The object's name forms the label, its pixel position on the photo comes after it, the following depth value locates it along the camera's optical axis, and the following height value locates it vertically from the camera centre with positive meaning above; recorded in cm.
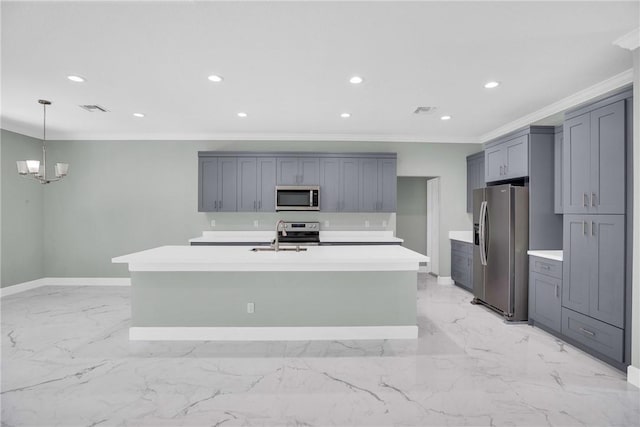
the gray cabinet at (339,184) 506 +47
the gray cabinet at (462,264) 484 -85
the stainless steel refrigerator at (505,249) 364 -45
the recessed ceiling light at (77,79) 297 +131
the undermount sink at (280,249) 337 -41
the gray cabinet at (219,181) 501 +51
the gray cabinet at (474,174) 503 +66
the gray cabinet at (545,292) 315 -86
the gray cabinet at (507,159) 370 +70
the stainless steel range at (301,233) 500 -34
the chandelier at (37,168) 344 +50
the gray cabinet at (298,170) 503 +70
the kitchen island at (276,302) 301 -89
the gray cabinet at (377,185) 509 +46
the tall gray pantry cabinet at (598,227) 247 -13
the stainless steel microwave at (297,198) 495 +24
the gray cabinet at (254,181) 502 +52
